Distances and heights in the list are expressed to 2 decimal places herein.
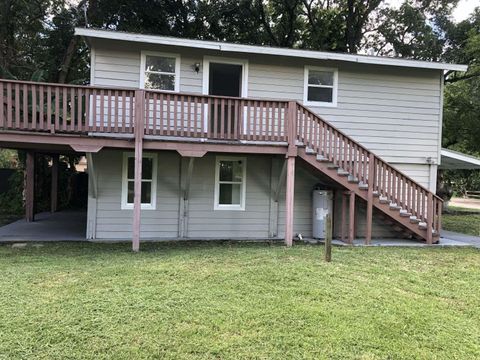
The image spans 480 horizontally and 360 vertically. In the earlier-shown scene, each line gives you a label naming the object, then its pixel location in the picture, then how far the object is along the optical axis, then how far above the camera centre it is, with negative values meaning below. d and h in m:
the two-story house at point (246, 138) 8.36 +0.73
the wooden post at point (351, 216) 9.69 -0.90
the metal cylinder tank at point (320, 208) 10.34 -0.81
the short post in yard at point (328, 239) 6.96 -1.05
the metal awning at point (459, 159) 11.70 +0.59
